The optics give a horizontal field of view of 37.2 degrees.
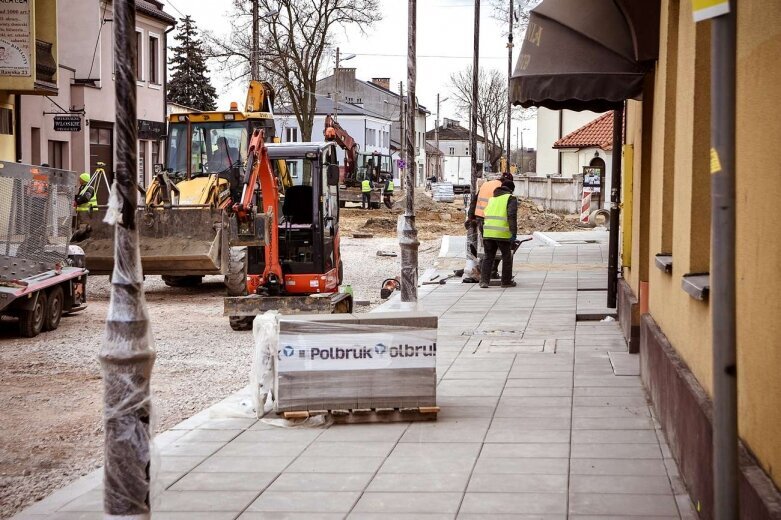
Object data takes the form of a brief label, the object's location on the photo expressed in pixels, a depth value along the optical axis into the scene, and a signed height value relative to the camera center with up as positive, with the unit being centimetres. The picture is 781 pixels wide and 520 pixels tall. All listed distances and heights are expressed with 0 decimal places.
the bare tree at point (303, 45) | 5884 +837
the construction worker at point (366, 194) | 5653 +60
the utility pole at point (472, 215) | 2195 -17
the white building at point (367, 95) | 11406 +1109
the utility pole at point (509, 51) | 3691 +502
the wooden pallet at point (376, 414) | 866 -156
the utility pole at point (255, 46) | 3180 +440
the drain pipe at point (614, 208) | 1577 -2
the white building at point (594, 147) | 4904 +274
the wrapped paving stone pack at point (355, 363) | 862 -117
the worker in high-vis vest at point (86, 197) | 2228 +18
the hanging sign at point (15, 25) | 2695 +420
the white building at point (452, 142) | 14638 +886
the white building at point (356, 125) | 8941 +688
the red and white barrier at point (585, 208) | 3851 -5
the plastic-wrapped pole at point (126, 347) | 507 -62
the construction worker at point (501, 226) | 1972 -34
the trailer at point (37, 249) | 1454 -57
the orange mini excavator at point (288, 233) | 1568 -40
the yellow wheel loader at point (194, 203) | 1908 +5
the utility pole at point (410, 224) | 1469 -24
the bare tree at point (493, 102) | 10481 +950
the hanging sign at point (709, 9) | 307 +53
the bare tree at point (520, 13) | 3710 +645
